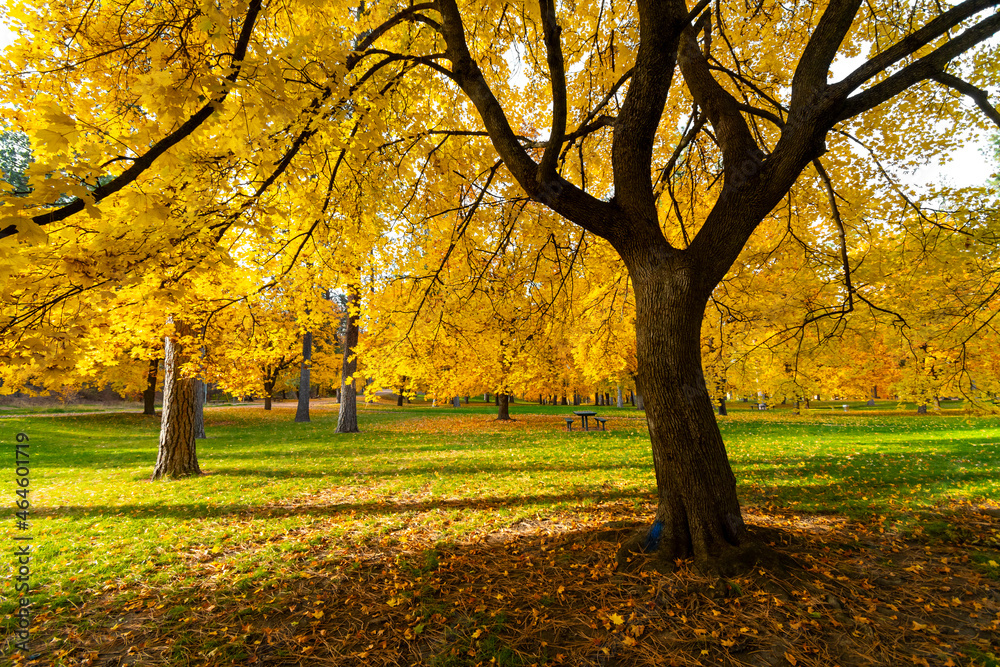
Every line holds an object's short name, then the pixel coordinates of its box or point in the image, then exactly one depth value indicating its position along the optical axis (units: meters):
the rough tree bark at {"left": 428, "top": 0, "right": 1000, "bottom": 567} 2.95
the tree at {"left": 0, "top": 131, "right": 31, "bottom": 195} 14.26
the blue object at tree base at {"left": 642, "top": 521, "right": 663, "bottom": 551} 3.40
